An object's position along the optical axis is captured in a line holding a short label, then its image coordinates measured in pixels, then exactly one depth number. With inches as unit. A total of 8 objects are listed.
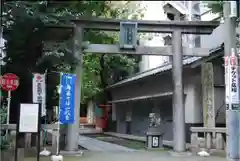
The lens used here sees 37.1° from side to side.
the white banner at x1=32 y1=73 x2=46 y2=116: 498.0
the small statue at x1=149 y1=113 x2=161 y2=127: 619.7
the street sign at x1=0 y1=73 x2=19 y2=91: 470.9
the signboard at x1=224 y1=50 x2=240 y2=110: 405.7
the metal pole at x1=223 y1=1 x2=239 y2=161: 397.1
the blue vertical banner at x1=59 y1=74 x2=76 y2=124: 471.5
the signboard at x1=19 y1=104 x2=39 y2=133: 380.8
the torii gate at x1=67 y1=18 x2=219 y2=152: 534.3
